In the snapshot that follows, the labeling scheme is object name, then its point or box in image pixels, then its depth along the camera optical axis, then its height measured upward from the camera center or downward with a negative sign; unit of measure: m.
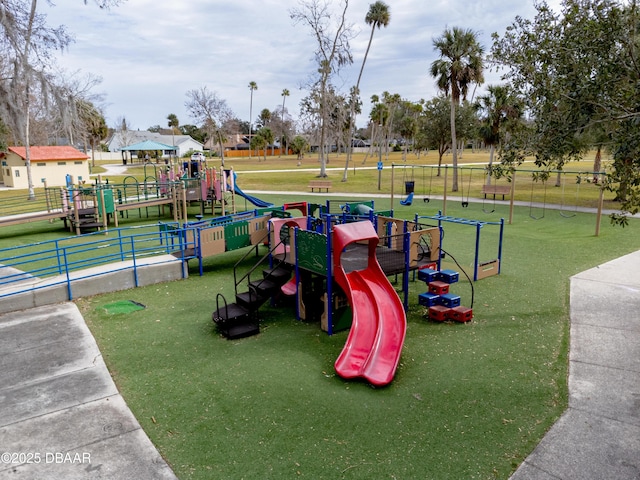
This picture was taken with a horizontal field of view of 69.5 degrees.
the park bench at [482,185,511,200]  27.21 -2.41
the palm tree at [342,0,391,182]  42.28 +12.04
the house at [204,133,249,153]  119.69 +1.68
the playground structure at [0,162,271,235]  18.11 -2.22
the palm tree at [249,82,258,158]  98.25 +13.42
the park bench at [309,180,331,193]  33.47 -2.54
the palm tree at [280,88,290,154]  103.00 +12.52
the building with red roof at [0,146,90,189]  36.47 -1.04
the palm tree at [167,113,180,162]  128.25 +8.43
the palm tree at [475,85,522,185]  32.03 +2.20
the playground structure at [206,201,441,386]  7.37 -2.66
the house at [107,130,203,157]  98.69 +2.59
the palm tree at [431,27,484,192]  28.77 +5.20
